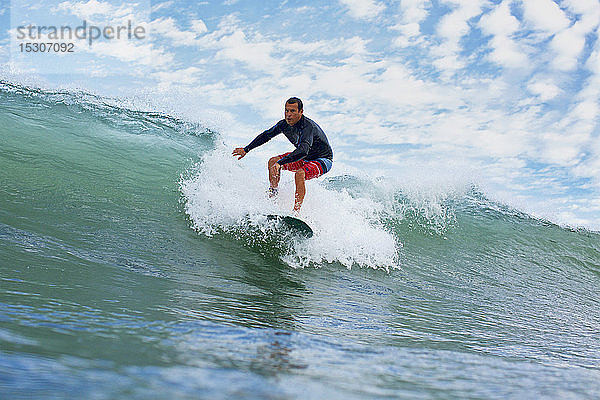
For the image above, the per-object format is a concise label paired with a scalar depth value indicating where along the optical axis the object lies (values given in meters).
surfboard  5.41
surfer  5.61
